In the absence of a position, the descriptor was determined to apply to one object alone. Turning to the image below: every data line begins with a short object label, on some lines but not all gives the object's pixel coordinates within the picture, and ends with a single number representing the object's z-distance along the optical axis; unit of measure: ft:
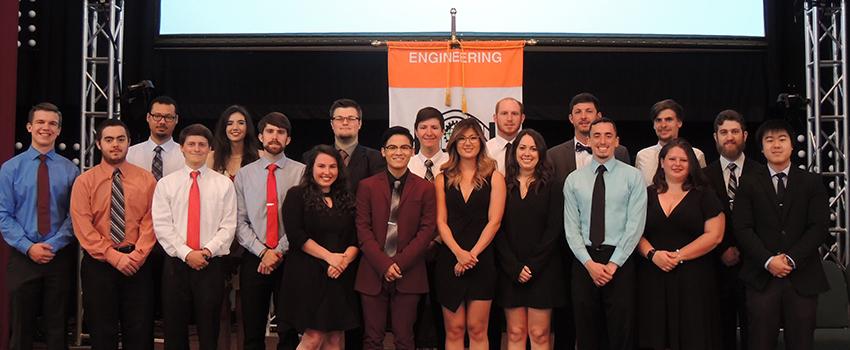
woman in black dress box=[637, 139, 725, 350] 12.73
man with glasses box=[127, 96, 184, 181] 15.60
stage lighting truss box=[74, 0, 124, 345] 17.52
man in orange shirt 13.43
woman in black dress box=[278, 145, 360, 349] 12.82
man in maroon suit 12.69
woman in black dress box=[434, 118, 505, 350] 12.69
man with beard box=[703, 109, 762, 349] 13.89
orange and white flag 18.72
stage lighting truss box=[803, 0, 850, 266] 17.29
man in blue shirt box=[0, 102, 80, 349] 13.71
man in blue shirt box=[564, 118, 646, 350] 12.66
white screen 20.45
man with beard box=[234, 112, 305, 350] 13.47
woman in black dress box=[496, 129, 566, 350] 12.72
